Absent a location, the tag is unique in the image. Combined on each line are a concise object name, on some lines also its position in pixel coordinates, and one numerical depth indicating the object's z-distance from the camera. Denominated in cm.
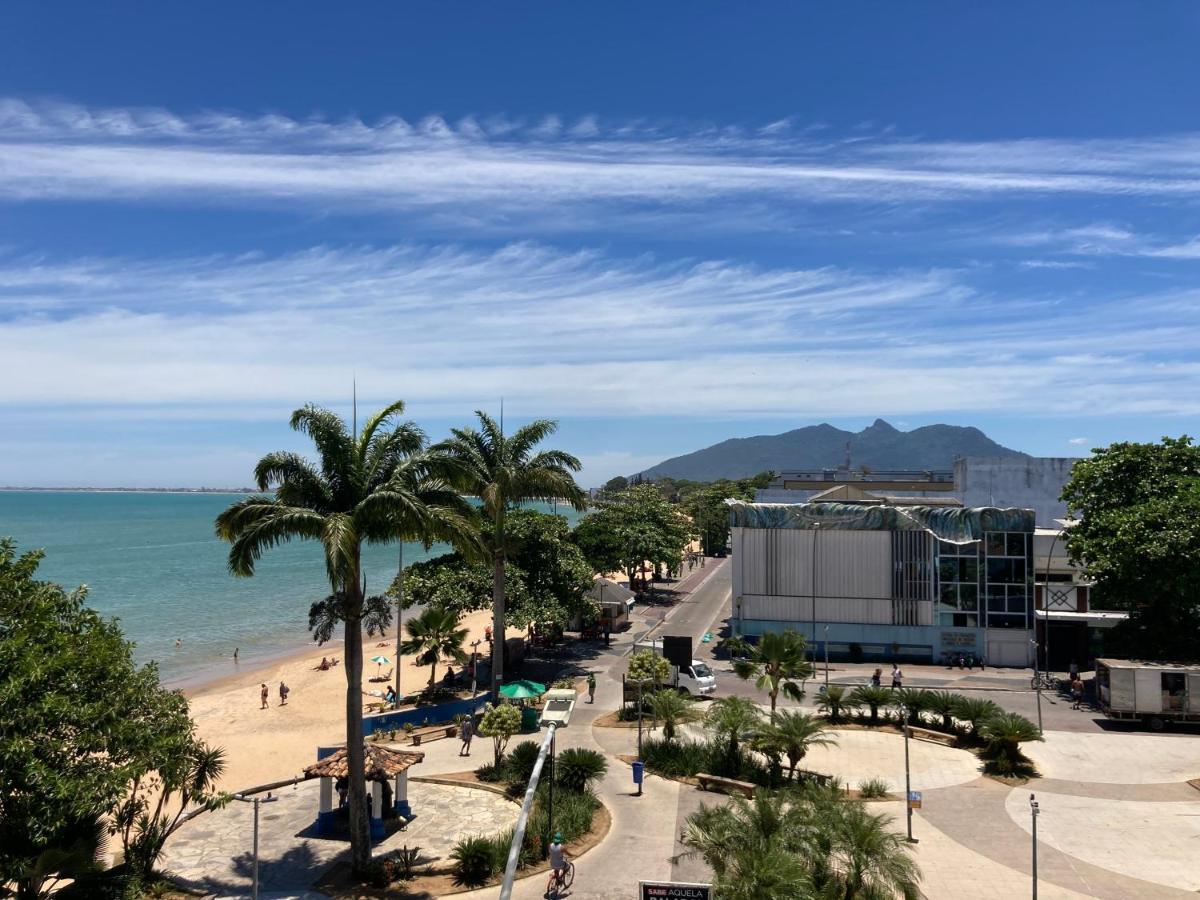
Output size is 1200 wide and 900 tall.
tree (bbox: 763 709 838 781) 2302
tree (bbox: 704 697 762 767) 2394
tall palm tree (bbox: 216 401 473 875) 1708
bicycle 1709
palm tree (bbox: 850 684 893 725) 2991
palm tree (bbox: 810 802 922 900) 1458
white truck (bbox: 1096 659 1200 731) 3005
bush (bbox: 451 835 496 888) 1786
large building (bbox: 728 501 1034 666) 4144
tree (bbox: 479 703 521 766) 2370
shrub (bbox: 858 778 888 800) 2300
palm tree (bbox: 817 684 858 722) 3008
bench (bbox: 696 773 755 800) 2320
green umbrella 2847
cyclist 1711
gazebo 1983
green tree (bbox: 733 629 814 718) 2789
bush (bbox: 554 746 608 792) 2245
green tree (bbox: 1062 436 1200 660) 3266
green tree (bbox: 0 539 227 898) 1210
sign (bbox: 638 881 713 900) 1286
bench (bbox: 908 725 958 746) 2850
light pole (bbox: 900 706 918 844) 2005
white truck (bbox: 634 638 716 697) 3459
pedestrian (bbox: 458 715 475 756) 2731
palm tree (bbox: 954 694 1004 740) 2719
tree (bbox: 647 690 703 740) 2639
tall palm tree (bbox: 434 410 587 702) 3192
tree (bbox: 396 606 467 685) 3409
